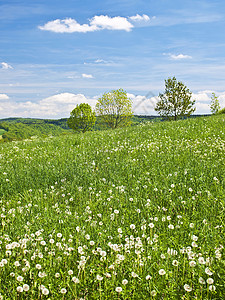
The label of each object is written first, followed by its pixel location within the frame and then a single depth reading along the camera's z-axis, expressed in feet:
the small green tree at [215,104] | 212.43
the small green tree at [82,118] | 257.55
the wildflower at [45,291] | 8.91
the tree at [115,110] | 190.60
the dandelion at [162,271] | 9.05
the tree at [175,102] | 178.91
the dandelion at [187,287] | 8.52
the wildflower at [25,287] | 8.96
